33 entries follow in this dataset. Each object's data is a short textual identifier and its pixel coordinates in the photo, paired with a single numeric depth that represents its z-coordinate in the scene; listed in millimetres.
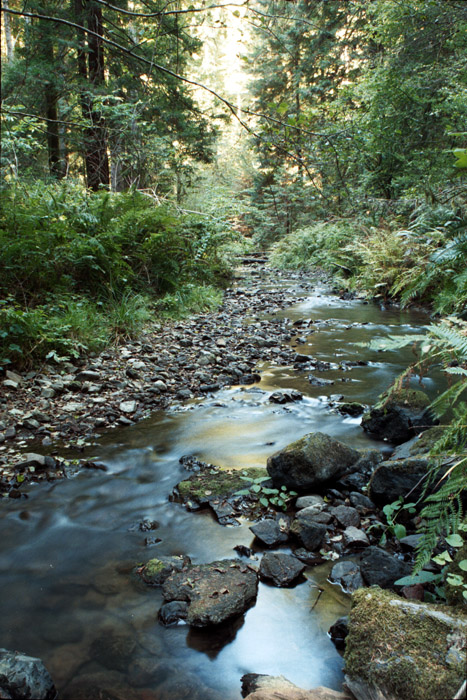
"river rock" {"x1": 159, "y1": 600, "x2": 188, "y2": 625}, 1969
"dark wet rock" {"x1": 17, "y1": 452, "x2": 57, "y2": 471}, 3256
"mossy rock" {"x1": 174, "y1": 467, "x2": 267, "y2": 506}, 2941
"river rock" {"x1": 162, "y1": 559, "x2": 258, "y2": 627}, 1946
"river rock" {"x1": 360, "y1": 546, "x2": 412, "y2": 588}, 2010
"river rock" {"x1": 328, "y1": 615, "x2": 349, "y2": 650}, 1840
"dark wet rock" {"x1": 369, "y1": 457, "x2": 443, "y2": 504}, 2549
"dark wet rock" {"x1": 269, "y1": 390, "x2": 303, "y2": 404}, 4602
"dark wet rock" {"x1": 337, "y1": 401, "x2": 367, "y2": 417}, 4227
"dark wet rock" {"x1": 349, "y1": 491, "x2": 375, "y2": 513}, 2723
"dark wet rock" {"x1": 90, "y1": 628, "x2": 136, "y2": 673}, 1767
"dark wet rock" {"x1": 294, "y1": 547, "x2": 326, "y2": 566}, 2326
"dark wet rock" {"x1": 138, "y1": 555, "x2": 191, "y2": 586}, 2217
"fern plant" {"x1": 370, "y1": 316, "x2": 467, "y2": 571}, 1754
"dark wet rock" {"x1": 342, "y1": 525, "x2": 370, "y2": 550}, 2400
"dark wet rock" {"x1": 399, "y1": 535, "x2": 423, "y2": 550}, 2279
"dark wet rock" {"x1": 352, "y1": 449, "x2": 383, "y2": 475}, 3101
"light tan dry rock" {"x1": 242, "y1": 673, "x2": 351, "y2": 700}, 1480
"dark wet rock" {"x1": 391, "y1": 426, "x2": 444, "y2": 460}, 2958
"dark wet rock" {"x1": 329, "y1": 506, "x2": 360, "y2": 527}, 2564
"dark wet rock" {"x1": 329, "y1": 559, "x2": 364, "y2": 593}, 2116
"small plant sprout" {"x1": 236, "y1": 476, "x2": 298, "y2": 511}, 2818
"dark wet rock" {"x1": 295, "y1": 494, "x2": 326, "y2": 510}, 2755
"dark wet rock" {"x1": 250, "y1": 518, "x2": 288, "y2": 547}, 2455
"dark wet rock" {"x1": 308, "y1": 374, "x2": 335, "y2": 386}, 5094
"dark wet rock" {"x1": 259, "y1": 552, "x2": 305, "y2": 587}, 2178
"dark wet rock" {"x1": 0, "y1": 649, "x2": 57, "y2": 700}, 1532
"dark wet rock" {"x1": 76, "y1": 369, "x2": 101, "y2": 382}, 4895
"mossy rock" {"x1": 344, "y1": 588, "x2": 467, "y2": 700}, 1330
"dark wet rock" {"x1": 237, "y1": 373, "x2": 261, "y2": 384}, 5230
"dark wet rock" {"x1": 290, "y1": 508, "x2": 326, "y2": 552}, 2406
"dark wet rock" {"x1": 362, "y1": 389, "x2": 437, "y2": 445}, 3617
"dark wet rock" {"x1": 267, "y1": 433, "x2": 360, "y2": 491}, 2887
